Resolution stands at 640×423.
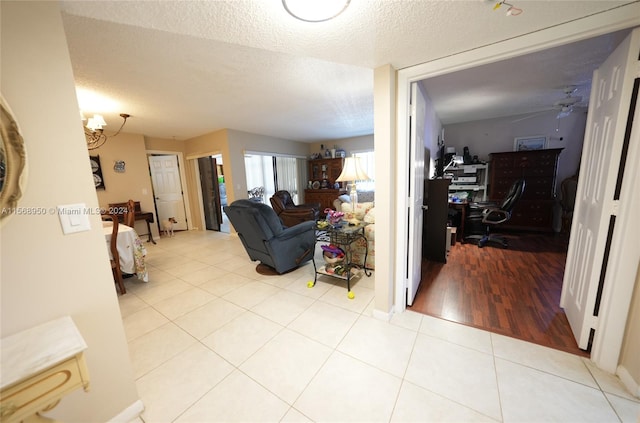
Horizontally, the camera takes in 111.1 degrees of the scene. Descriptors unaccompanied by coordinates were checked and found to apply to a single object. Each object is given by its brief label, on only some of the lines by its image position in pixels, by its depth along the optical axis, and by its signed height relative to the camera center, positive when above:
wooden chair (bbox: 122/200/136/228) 2.90 -0.46
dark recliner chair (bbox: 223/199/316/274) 2.52 -0.72
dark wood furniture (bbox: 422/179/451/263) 2.84 -0.63
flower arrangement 2.58 -0.48
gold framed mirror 0.85 +0.10
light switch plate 1.00 -0.15
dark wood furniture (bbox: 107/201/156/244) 4.18 -0.62
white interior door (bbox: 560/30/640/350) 1.30 -0.13
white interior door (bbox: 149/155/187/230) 5.28 -0.08
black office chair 3.42 -0.74
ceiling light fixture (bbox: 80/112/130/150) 2.61 +0.75
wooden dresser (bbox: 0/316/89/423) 0.72 -0.63
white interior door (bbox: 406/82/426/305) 1.85 -0.13
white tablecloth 2.63 -0.83
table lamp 2.45 +0.05
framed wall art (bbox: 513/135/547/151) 4.21 +0.51
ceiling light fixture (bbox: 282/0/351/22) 1.04 +0.82
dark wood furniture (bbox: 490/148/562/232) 4.01 -0.22
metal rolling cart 2.38 -0.83
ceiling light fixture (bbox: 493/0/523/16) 1.10 +0.81
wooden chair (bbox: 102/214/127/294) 2.51 -0.90
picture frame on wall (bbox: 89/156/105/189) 4.06 +0.25
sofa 2.77 -0.71
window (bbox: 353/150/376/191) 6.12 +0.29
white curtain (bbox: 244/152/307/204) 6.49 +0.13
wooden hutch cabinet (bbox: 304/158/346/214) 6.28 -0.14
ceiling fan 2.98 +1.00
